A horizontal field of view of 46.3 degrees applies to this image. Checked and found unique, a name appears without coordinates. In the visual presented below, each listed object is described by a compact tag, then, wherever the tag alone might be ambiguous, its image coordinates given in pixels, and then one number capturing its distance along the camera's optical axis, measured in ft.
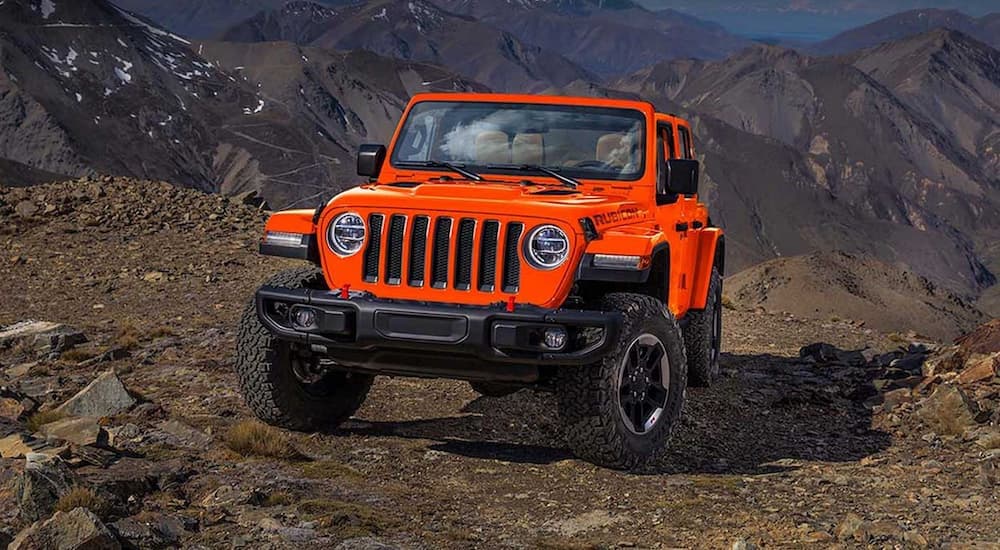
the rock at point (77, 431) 24.23
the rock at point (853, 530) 20.51
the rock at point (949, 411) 31.22
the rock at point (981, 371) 36.42
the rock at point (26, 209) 72.19
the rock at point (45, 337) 40.34
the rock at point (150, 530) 18.66
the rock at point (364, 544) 19.26
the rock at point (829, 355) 47.01
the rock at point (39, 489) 18.99
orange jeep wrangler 23.85
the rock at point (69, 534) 17.17
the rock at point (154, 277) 58.05
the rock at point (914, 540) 20.20
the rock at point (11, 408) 28.38
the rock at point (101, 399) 29.30
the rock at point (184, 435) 26.08
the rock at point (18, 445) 22.54
